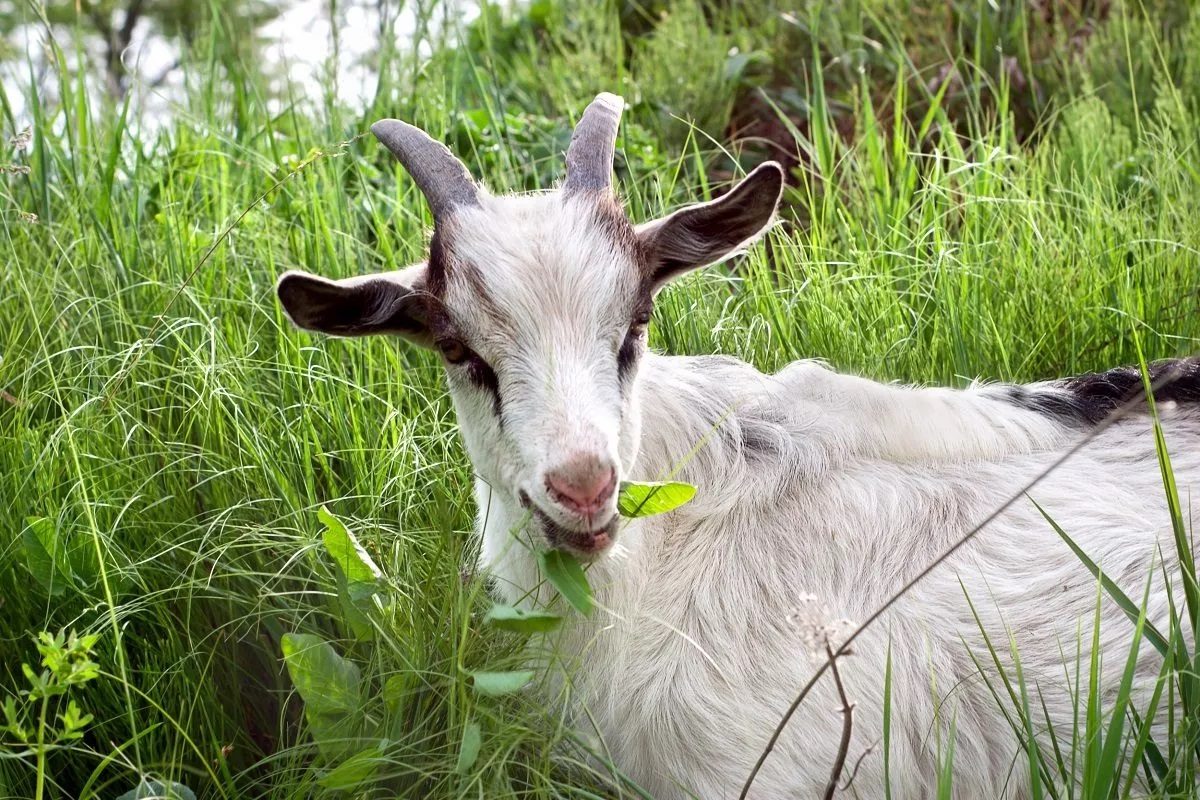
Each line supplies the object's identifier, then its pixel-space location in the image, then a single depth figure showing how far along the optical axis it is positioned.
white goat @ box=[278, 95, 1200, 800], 2.98
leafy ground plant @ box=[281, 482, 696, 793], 2.83
